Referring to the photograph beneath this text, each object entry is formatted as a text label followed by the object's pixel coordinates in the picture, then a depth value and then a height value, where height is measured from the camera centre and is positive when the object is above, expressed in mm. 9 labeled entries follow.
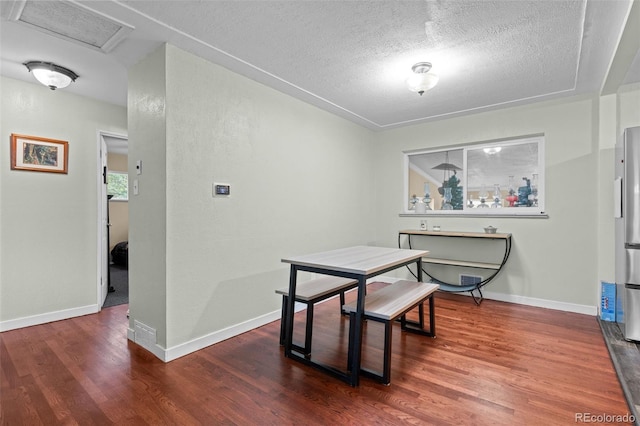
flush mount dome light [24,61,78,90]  2621 +1175
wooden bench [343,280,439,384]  2004 -657
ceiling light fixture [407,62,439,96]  2676 +1168
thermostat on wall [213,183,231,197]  2642 +188
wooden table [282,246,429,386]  2027 -403
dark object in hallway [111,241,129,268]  5852 -830
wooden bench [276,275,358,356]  2389 -658
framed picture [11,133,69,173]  2943 +554
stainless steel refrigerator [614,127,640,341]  2512 -152
